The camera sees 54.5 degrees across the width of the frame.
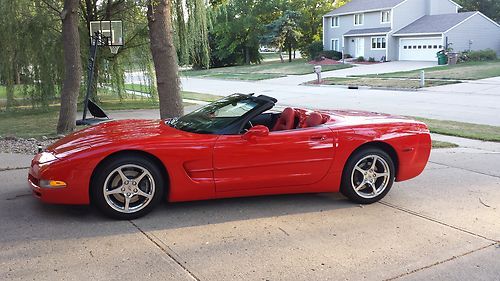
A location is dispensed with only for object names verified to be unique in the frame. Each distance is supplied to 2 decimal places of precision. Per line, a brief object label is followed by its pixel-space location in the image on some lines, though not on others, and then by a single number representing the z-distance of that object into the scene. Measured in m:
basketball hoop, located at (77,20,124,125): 12.68
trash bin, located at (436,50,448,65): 40.63
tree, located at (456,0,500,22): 60.03
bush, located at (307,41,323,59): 55.69
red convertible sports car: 4.38
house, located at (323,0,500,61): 44.69
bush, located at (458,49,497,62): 41.19
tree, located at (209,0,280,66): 61.22
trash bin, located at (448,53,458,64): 40.28
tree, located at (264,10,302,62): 57.53
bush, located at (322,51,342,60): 53.22
